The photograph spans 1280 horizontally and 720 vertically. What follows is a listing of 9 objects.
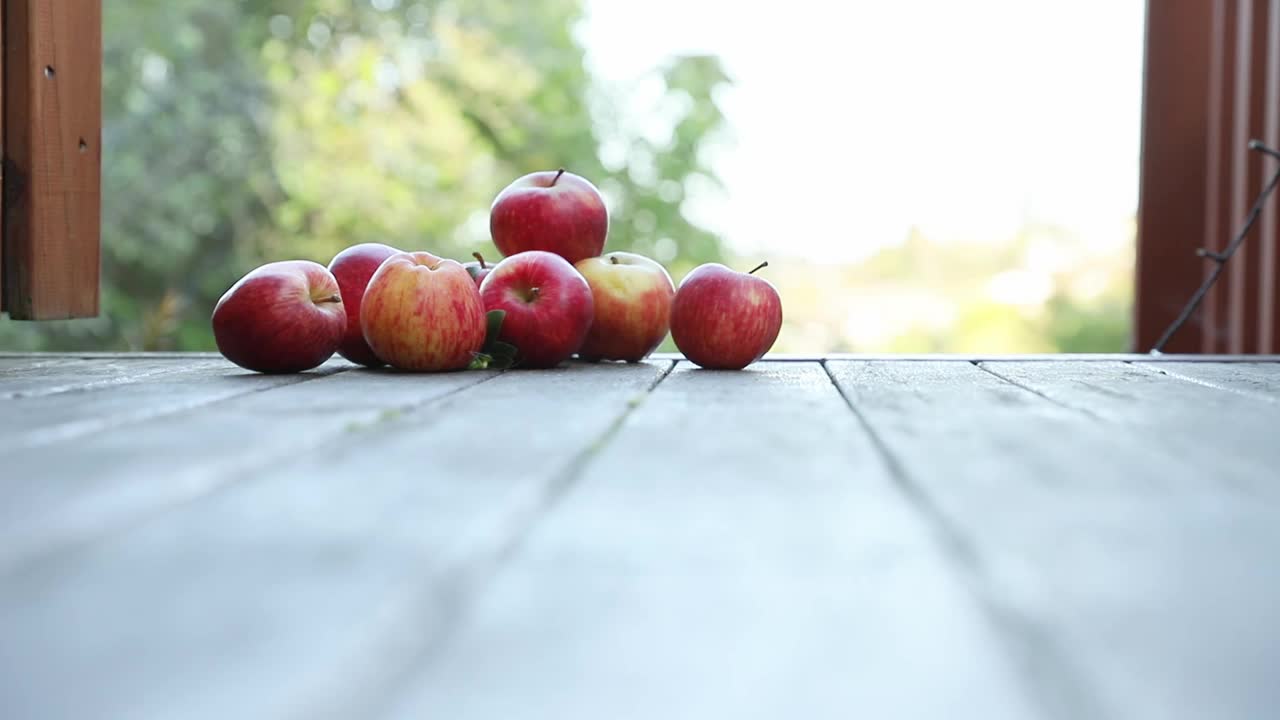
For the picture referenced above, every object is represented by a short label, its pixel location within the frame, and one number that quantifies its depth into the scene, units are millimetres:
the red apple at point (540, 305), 1725
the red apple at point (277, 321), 1587
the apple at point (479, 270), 1929
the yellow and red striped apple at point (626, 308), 1870
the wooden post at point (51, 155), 1763
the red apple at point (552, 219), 2002
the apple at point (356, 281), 1790
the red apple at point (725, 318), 1742
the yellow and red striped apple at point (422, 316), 1625
